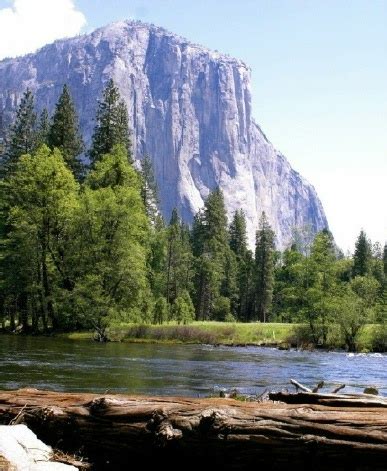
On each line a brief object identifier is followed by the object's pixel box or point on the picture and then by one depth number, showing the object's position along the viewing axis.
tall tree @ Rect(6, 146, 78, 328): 46.56
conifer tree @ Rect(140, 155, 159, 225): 71.88
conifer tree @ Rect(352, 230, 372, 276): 99.19
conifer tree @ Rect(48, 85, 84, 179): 63.38
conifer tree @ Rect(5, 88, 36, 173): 65.50
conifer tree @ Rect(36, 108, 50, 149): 71.88
